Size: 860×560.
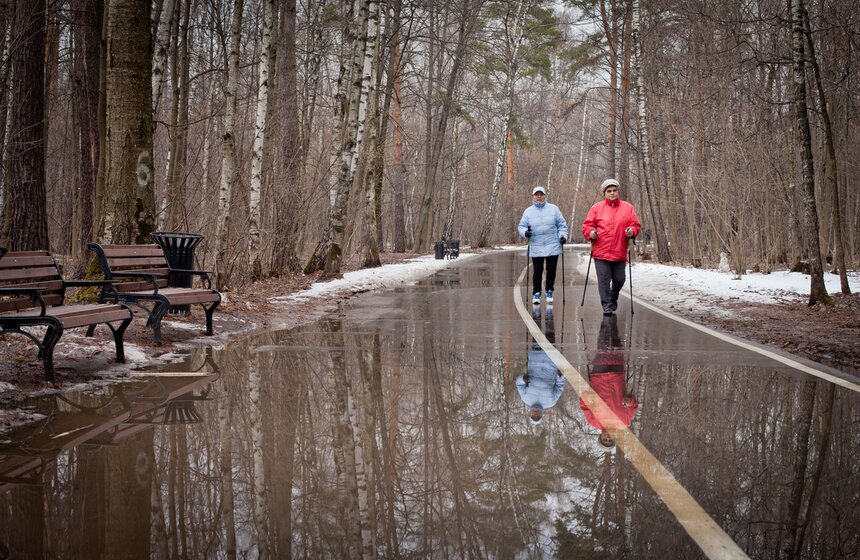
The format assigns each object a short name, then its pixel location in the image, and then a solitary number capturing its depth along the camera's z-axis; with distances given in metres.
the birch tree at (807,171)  13.87
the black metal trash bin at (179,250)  11.60
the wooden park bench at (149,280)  9.44
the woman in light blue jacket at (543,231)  15.02
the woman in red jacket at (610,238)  12.84
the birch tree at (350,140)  20.55
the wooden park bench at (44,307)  7.07
